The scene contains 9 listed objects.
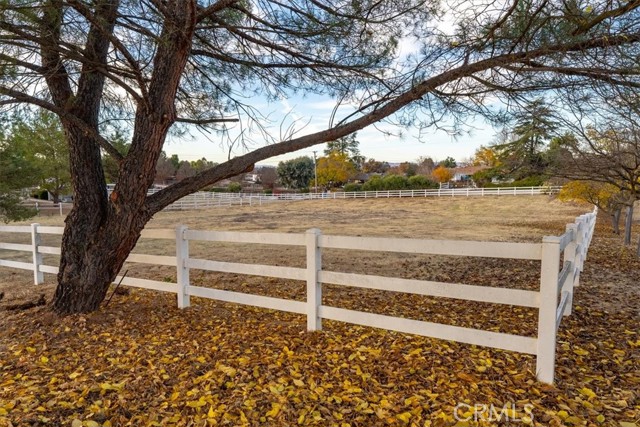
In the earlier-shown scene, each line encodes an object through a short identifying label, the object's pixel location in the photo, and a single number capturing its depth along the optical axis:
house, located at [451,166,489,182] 65.32
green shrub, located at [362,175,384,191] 49.72
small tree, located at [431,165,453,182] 59.81
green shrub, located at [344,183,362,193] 52.13
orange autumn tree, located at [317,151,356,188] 57.16
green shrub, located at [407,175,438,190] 47.41
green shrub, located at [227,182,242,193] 55.46
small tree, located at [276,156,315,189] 61.28
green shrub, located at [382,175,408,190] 48.88
